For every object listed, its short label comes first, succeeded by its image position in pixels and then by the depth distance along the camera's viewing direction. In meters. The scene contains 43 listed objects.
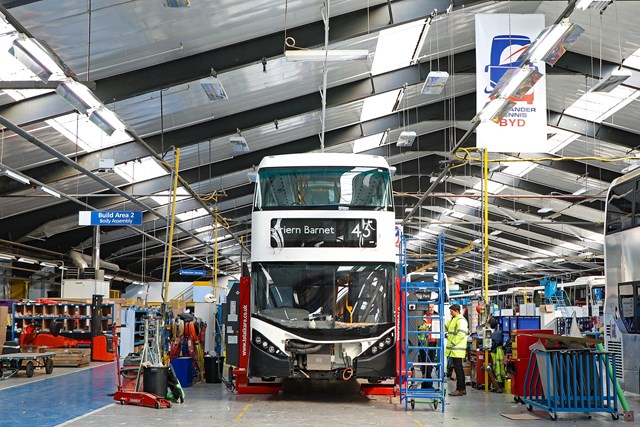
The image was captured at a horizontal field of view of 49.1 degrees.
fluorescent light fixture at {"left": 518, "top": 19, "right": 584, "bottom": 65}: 10.09
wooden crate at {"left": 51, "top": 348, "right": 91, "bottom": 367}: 20.67
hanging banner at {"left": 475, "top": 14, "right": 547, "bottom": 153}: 13.59
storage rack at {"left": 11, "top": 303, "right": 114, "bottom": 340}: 24.09
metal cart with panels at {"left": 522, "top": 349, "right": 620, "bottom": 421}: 10.79
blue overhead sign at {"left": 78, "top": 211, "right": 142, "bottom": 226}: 20.69
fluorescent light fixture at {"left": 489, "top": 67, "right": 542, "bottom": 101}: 11.65
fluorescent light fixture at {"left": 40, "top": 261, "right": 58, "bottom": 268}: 31.28
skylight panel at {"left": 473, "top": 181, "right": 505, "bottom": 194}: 30.41
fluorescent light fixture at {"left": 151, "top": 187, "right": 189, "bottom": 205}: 27.22
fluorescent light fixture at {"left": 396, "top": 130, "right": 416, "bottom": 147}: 19.17
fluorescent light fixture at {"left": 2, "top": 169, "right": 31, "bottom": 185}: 18.05
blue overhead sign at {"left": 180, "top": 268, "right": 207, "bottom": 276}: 38.91
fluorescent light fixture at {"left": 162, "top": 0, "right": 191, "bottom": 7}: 11.12
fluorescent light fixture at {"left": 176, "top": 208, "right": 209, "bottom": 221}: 32.10
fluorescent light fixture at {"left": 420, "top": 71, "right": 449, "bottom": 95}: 14.46
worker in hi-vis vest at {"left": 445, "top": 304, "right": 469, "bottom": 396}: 13.89
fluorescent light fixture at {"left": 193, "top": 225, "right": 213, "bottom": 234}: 36.62
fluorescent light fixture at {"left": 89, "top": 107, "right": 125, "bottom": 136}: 12.86
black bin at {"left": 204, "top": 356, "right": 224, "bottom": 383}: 16.48
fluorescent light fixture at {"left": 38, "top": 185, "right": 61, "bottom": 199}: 20.45
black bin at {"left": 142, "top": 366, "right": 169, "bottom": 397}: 12.51
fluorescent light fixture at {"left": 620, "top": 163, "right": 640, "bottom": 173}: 20.41
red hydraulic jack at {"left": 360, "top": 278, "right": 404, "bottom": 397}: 12.56
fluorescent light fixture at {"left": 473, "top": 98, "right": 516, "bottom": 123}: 13.08
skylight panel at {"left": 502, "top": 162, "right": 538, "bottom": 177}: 26.55
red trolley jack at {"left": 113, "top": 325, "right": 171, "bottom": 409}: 11.95
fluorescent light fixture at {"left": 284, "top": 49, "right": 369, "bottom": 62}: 11.31
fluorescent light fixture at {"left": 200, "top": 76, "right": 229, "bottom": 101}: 14.46
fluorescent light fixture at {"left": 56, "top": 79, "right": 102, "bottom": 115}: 11.38
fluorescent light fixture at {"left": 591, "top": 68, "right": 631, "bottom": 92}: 13.44
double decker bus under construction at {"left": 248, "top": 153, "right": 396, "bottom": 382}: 11.94
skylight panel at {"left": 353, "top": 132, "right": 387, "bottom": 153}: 25.24
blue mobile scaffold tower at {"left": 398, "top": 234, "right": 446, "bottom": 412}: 11.70
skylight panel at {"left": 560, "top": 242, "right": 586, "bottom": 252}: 38.57
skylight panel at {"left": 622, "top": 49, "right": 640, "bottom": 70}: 17.34
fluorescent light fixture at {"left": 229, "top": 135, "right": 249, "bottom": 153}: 18.92
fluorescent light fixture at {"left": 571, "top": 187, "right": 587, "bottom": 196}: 28.07
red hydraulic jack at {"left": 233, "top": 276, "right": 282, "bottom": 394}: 12.70
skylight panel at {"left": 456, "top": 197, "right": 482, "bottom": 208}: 33.91
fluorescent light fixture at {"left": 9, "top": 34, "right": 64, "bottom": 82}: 9.62
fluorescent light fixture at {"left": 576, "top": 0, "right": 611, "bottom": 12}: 10.23
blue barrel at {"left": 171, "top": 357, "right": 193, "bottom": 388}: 15.49
